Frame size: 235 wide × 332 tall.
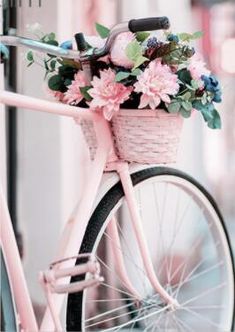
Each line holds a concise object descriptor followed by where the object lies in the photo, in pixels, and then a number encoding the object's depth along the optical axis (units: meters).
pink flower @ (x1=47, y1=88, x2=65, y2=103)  2.55
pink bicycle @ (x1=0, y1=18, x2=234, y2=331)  2.33
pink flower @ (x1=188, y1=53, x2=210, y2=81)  2.46
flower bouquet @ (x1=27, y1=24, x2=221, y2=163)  2.41
